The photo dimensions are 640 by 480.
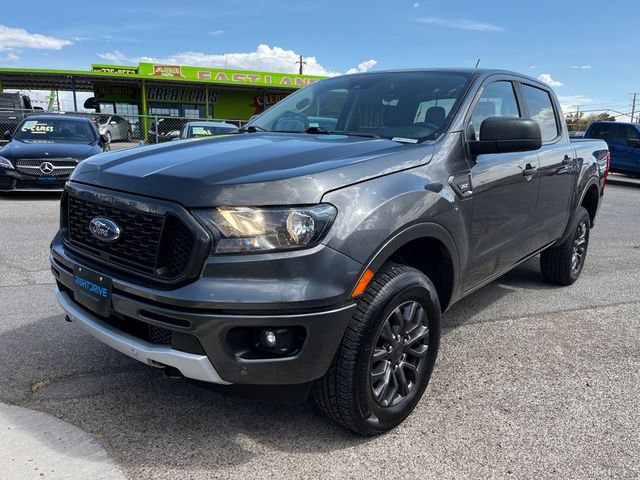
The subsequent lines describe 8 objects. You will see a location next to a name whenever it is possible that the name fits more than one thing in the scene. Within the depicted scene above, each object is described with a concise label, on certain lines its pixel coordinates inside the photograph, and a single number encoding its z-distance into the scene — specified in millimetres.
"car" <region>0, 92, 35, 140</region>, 18188
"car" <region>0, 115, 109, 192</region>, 9258
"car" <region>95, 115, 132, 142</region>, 22709
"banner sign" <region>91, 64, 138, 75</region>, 30908
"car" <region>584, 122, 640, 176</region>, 15484
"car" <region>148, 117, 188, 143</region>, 23777
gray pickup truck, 2098
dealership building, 30453
